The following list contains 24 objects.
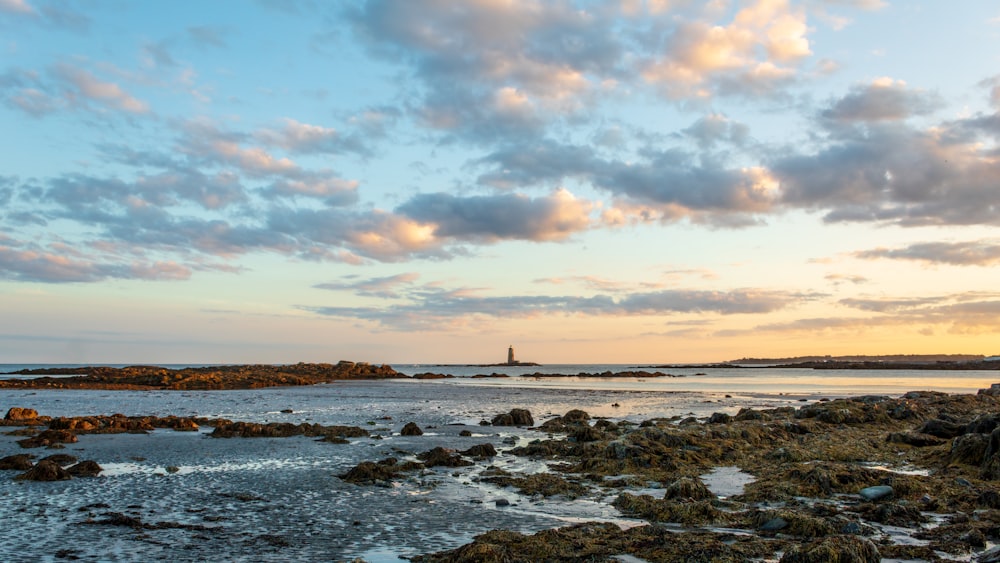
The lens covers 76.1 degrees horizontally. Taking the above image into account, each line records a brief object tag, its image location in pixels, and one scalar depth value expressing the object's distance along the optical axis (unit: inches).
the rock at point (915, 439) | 872.9
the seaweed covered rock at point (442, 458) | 788.0
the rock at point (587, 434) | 978.7
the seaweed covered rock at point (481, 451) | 856.3
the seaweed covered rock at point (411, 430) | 1130.0
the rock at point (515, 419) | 1325.0
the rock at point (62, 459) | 749.0
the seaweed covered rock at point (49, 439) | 918.6
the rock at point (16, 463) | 719.7
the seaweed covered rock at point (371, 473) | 679.1
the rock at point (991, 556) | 346.3
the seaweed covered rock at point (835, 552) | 360.8
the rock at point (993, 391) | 1660.8
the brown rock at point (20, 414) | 1236.3
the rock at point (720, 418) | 1139.9
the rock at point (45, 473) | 658.8
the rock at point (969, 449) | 673.6
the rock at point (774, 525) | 452.4
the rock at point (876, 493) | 545.6
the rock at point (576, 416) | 1316.3
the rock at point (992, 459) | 626.2
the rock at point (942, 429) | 897.0
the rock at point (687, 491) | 545.6
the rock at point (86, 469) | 691.4
